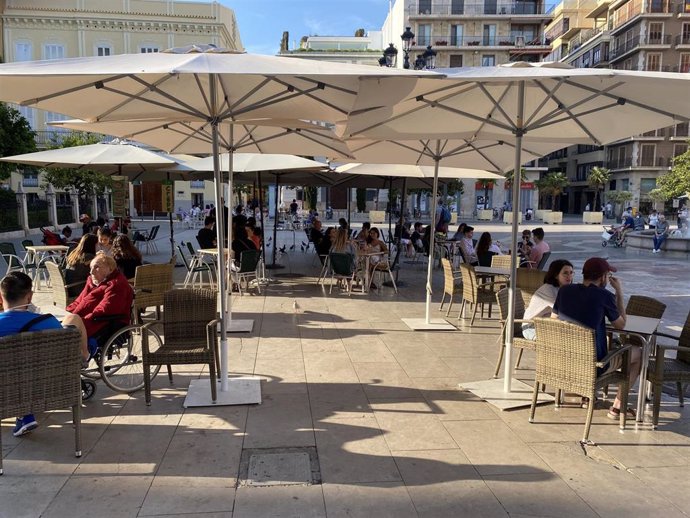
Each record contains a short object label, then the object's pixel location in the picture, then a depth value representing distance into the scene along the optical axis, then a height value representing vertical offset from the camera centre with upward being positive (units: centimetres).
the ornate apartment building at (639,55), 4766 +1429
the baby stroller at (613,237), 2098 -108
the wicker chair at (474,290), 693 -106
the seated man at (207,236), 984 -52
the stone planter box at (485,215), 4344 -48
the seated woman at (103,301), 437 -76
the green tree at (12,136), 1781 +244
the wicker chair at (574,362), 370 -109
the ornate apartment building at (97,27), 3869 +1324
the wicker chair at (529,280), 623 -83
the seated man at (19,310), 335 -66
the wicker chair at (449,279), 737 -98
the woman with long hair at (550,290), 455 -69
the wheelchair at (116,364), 434 -132
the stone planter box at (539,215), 4209 -45
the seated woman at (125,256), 645 -57
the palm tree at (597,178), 5159 +302
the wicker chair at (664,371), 399 -124
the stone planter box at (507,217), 3866 -56
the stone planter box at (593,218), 3847 -61
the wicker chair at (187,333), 416 -103
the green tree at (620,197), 4747 +111
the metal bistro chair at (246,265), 854 -91
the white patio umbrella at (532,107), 377 +90
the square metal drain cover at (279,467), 314 -158
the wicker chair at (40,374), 310 -99
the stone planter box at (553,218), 3884 -63
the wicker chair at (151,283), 599 -86
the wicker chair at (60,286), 568 -84
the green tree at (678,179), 2427 +144
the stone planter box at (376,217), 3469 -53
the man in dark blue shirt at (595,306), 392 -72
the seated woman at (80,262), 588 -63
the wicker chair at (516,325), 459 -111
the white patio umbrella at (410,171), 987 +72
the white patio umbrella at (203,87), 332 +92
